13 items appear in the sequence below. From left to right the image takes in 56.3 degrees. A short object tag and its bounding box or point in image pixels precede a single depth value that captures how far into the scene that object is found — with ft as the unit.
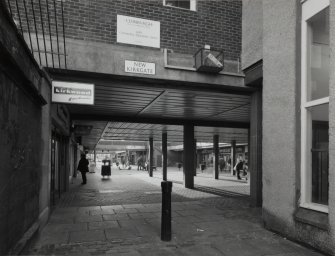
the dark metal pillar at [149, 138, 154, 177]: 80.43
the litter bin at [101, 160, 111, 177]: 73.39
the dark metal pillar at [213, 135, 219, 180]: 71.63
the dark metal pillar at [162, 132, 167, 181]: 68.96
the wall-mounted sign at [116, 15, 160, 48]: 26.84
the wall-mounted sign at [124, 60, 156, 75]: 25.94
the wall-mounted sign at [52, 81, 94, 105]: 22.76
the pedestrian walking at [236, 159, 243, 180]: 69.46
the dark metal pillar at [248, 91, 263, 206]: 30.16
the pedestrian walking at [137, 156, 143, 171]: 129.18
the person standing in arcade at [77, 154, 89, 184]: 55.83
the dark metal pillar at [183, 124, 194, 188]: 50.57
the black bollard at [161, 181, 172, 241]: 18.24
